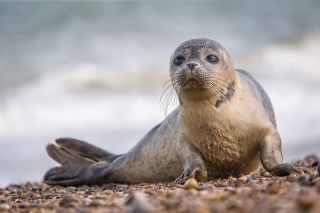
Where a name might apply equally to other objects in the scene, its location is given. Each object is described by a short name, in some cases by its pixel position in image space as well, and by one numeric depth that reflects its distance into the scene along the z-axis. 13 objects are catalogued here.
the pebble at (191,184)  9.88
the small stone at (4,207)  8.95
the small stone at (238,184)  9.67
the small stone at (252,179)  10.20
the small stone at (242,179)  10.57
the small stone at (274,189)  7.94
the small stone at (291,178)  9.57
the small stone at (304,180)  8.45
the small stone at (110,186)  12.99
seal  11.08
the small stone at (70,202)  8.53
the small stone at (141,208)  6.47
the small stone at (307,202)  6.00
